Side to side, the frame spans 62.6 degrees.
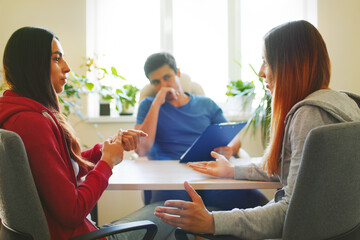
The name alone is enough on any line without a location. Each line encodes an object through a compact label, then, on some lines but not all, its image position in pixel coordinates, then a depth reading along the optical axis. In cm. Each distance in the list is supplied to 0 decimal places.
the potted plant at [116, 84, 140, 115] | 270
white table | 106
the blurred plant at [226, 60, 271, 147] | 237
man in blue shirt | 184
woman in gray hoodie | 76
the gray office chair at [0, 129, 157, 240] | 66
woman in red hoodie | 74
